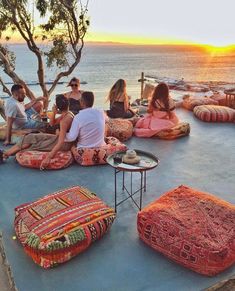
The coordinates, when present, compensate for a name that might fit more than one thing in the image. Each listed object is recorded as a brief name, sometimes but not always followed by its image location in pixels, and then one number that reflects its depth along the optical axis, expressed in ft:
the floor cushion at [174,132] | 13.35
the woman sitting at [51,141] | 10.31
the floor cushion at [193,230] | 6.03
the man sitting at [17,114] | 11.94
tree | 22.64
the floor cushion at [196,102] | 18.39
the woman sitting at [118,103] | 14.52
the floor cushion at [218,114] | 15.86
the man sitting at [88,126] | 10.30
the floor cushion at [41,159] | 10.37
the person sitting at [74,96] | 14.40
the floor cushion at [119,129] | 13.10
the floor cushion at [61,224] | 6.15
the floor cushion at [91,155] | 10.53
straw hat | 7.94
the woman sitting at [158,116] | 13.47
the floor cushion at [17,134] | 12.35
